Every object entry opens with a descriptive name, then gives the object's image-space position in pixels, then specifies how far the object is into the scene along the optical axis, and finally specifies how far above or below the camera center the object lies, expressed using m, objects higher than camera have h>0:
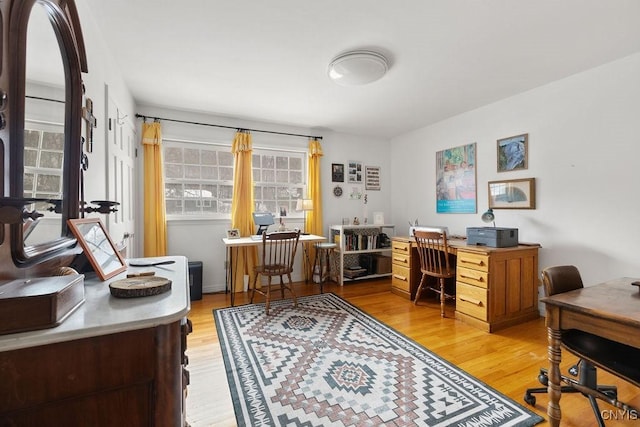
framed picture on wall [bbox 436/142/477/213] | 3.48 +0.48
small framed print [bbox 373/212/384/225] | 4.48 -0.04
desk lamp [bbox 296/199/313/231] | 3.86 +0.15
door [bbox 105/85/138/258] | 2.09 +0.39
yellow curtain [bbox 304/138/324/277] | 4.18 +0.38
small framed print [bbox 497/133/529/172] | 2.94 +0.69
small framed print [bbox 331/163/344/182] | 4.43 +0.70
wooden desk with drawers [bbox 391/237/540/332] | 2.52 -0.66
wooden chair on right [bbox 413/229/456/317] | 2.89 -0.44
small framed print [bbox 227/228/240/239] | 3.53 -0.24
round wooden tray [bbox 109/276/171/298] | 0.85 -0.23
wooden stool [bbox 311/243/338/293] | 3.87 -0.57
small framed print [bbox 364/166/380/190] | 4.71 +0.66
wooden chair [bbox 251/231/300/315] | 2.96 -0.59
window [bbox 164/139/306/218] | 3.58 +0.51
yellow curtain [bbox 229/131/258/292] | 3.69 +0.18
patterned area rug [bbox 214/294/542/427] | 1.47 -1.05
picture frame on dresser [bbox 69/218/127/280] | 1.04 -0.14
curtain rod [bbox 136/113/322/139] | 3.29 +1.20
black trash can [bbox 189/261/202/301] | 3.25 -0.77
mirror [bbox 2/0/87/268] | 0.80 +0.34
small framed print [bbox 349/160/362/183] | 4.57 +0.74
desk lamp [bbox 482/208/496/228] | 3.15 +0.00
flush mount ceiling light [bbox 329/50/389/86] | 2.18 +1.23
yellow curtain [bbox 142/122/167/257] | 3.27 +0.28
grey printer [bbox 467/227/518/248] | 2.62 -0.20
